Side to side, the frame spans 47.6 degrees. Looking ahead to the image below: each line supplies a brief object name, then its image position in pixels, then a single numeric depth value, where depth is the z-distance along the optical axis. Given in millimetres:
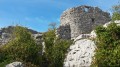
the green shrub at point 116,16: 10562
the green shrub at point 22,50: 9101
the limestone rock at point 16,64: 8257
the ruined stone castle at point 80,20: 10374
